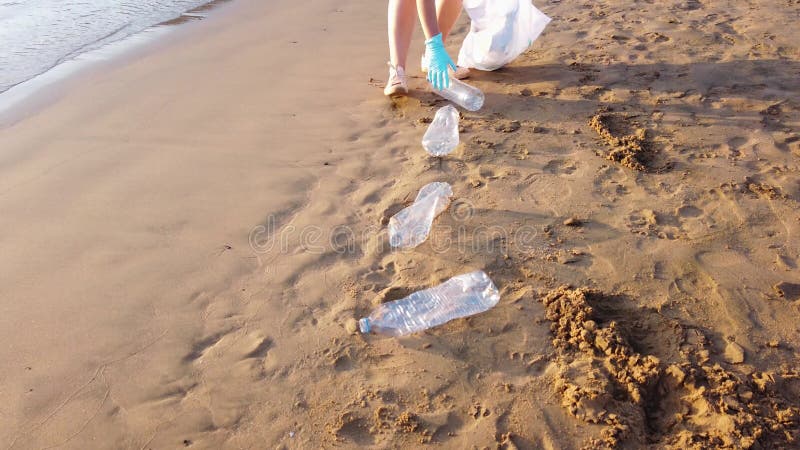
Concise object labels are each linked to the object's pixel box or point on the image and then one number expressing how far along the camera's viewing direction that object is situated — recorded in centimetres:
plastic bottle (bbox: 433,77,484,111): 329
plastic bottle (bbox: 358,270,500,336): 201
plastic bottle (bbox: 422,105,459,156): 291
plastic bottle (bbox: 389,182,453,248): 237
